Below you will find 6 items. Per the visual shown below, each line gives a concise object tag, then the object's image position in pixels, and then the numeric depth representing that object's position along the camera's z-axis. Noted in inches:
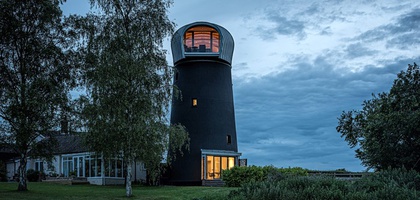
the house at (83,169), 1365.7
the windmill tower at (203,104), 1262.3
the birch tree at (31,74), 937.5
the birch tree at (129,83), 840.9
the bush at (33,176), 1489.9
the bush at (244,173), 1095.6
